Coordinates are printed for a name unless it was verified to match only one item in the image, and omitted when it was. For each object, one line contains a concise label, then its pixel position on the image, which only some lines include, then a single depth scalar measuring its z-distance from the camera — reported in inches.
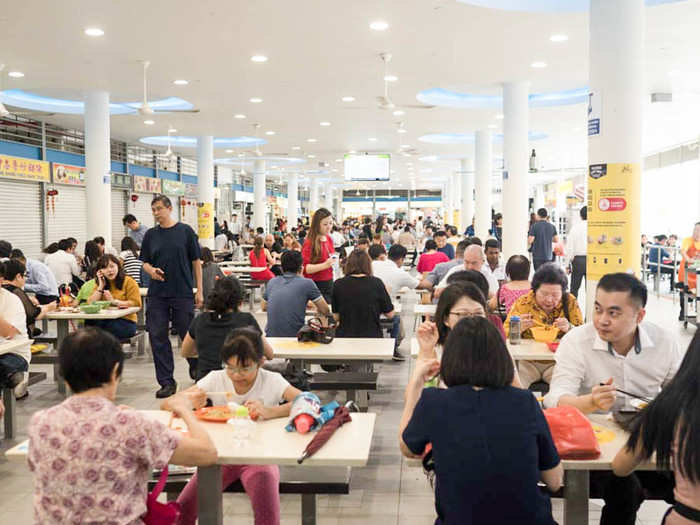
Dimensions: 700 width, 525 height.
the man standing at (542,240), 495.2
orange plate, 127.0
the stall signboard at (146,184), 830.5
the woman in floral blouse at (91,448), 91.0
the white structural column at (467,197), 971.1
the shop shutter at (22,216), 574.2
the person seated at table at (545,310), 193.6
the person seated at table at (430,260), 409.4
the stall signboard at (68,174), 647.1
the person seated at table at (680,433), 83.0
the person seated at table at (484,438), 89.0
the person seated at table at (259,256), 520.4
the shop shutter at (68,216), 647.8
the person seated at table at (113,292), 284.2
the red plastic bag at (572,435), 106.6
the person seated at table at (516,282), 236.5
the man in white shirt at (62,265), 411.8
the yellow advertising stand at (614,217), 248.8
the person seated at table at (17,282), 238.4
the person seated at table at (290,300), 235.6
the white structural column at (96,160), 487.8
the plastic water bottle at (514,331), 195.8
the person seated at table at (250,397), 127.5
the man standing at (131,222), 445.7
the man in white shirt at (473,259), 263.0
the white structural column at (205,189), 733.9
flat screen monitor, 790.5
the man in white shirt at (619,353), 132.3
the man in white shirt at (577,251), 418.9
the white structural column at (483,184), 661.9
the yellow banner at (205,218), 732.0
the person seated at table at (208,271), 382.6
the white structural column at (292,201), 1284.4
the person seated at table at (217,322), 180.5
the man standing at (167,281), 256.4
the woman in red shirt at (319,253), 302.4
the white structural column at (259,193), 1005.8
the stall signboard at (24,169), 567.3
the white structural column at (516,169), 458.6
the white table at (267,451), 108.9
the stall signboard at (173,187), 921.9
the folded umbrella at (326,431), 109.6
